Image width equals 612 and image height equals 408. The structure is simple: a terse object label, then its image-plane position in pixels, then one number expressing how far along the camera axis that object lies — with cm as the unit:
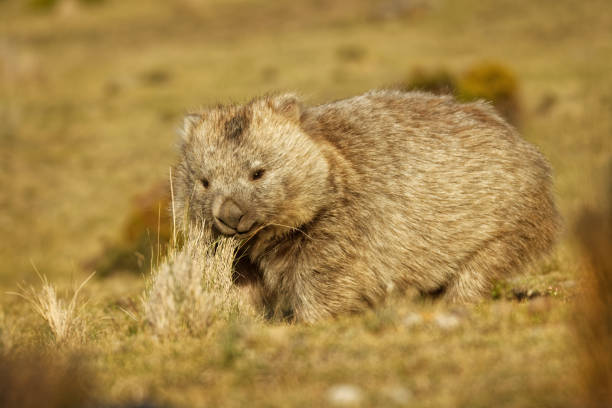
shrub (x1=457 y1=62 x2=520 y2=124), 3161
